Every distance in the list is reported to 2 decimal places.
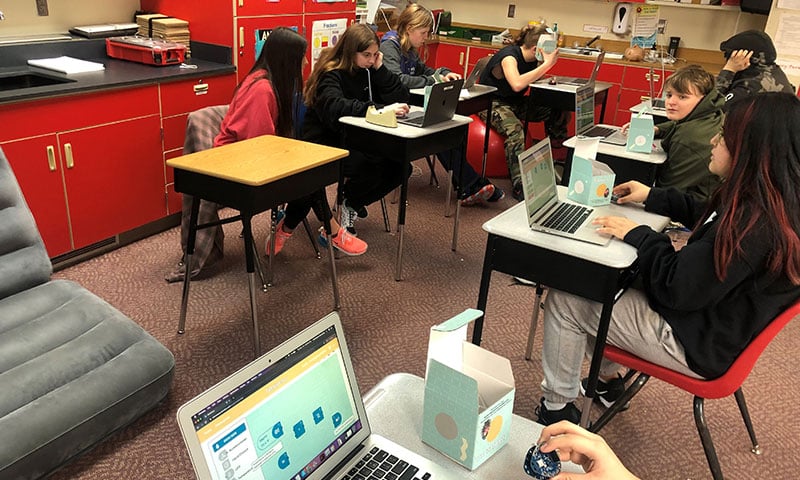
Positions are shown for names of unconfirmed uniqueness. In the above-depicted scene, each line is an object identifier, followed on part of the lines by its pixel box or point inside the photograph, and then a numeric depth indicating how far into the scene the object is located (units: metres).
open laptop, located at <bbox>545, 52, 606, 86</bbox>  4.45
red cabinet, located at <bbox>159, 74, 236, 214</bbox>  3.45
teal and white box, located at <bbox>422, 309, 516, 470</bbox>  1.10
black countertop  2.87
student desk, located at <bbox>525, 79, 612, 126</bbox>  4.48
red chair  1.66
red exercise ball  4.74
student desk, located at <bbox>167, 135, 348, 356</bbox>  2.21
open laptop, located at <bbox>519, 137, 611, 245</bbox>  1.94
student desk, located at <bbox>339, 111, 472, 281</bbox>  3.01
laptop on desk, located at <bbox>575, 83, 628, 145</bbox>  3.27
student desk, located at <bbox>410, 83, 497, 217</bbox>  3.94
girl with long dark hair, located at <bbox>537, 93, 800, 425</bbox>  1.58
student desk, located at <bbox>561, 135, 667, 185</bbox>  2.92
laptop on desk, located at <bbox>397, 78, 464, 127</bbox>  3.07
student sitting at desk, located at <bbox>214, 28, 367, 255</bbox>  2.88
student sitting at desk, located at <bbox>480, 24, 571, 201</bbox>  4.54
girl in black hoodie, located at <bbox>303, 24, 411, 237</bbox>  3.30
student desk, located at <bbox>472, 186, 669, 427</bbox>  1.83
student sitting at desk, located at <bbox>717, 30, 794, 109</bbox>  3.85
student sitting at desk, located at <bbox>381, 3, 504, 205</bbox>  4.25
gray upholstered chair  1.77
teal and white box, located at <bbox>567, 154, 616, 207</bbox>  2.23
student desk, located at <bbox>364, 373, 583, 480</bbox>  1.12
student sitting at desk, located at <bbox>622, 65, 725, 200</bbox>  2.88
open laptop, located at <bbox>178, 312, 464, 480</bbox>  0.88
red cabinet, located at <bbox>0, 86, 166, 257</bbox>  2.84
